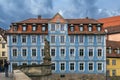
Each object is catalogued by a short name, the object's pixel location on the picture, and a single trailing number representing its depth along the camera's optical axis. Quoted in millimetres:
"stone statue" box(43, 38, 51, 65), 20299
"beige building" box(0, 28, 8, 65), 53102
